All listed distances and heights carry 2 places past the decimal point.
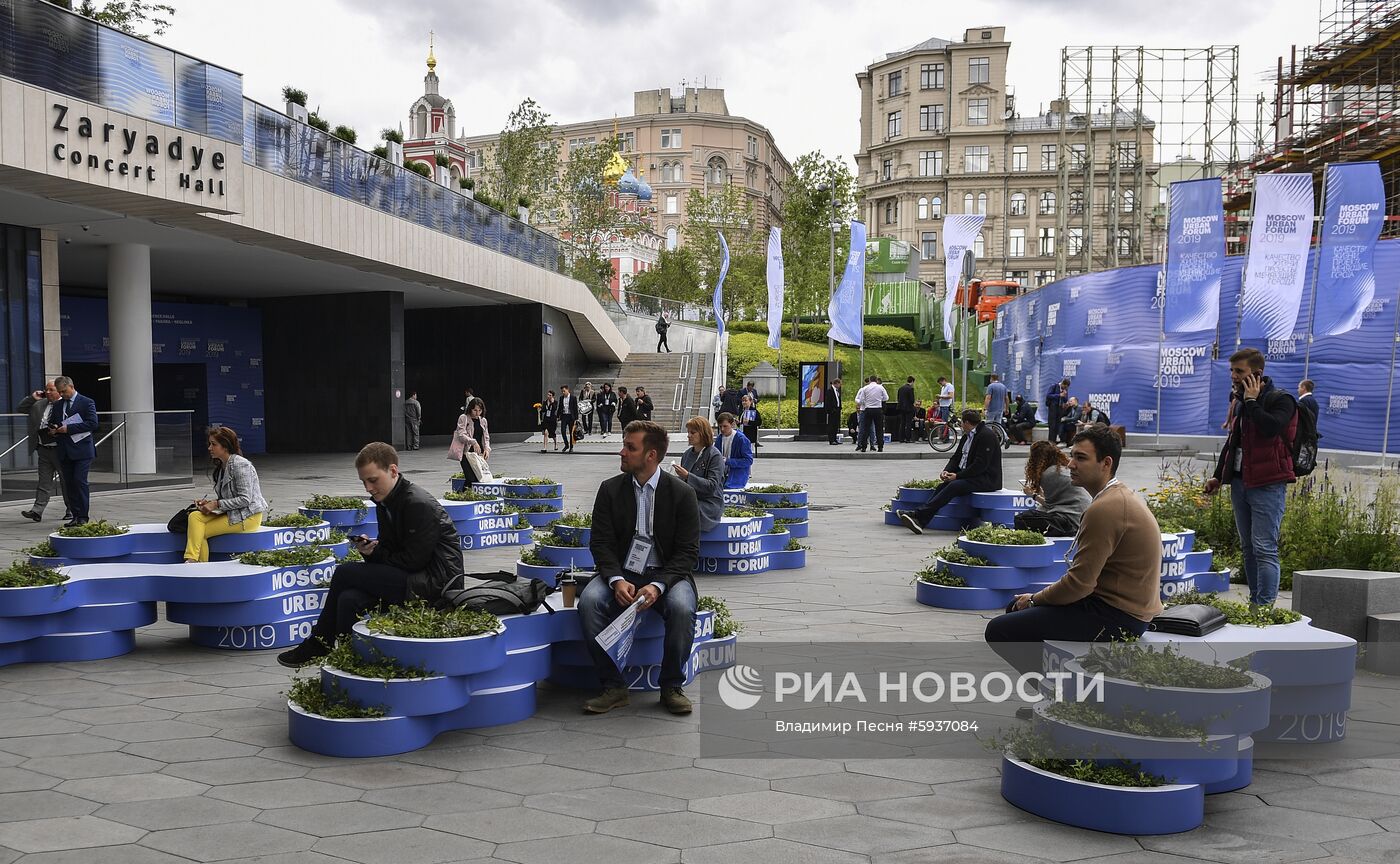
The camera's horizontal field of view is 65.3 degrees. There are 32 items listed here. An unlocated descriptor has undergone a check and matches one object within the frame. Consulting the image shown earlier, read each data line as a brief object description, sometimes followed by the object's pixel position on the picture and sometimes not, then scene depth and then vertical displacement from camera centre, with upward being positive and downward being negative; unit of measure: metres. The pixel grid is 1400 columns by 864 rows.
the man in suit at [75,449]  12.65 -0.55
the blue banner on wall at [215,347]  26.25 +1.42
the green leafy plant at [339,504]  11.12 -1.05
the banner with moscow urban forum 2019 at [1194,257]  22.39 +2.93
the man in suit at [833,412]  29.61 -0.34
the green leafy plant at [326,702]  4.98 -1.40
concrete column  20.56 +1.36
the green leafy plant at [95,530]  8.55 -1.02
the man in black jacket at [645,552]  5.66 -0.82
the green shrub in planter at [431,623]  5.16 -1.07
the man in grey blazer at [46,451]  12.90 -0.63
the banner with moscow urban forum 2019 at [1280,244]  20.67 +2.93
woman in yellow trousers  8.38 -0.77
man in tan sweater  4.98 -0.80
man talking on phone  7.38 -0.45
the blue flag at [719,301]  32.81 +2.99
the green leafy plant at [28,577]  6.55 -1.06
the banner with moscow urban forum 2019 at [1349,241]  19.34 +2.80
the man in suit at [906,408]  29.28 -0.23
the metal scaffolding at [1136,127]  47.88 +12.66
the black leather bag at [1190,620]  5.00 -1.03
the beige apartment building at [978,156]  86.00 +19.55
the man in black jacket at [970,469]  12.50 -0.81
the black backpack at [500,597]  5.62 -1.03
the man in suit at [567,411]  28.27 -0.28
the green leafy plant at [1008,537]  8.87 -1.13
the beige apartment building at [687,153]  109.81 +25.10
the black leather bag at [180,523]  8.51 -0.95
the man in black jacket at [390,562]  5.93 -0.89
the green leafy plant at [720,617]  6.39 -1.29
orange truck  51.47 +5.08
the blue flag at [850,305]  28.61 +2.48
